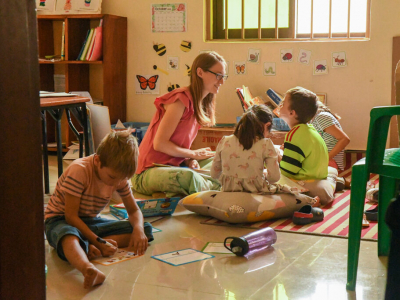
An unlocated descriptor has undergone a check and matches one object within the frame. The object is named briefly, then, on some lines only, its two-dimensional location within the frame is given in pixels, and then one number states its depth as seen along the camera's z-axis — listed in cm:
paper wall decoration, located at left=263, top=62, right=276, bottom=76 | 443
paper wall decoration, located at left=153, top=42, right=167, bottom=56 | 477
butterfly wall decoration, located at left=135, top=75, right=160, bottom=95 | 484
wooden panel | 60
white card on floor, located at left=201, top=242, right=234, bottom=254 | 202
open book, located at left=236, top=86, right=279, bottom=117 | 427
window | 422
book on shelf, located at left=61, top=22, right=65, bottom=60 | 473
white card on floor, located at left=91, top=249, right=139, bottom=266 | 188
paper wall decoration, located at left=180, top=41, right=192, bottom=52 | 467
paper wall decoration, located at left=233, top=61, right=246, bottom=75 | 452
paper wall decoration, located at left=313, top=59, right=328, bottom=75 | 429
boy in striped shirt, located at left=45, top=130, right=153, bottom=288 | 180
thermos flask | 196
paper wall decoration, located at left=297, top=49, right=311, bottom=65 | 432
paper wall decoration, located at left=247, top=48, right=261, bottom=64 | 445
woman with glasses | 290
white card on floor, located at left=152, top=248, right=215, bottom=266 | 190
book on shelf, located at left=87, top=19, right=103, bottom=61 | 462
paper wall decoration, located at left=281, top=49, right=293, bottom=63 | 437
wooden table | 265
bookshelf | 467
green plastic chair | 151
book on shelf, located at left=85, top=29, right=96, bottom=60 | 466
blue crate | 451
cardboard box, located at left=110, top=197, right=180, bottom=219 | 250
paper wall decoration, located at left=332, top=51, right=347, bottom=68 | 423
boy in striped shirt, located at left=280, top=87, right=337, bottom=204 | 283
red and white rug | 228
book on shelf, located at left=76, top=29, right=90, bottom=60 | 468
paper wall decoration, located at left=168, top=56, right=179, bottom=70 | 474
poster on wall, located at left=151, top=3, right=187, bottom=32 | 466
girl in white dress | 249
